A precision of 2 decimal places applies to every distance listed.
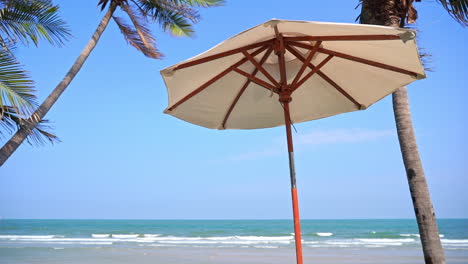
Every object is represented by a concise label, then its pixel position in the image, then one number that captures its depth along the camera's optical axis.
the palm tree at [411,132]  4.80
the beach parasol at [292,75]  3.14
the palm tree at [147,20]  9.30
